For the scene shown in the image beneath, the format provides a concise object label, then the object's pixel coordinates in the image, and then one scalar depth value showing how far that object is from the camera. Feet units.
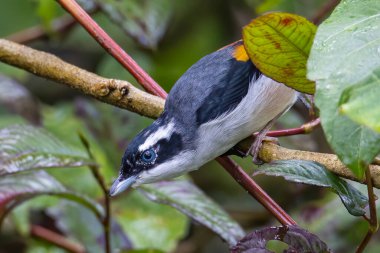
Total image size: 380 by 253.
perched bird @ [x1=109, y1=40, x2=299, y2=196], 16.05
